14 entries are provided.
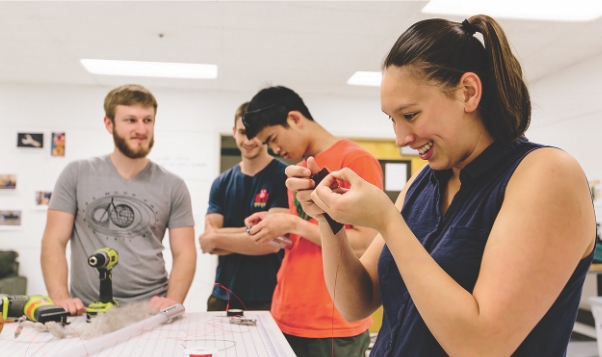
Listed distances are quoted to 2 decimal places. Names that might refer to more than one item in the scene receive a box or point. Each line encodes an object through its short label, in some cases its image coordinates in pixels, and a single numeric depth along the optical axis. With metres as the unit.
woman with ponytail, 0.67
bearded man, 1.82
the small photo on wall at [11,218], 4.68
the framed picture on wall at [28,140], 4.74
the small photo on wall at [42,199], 4.72
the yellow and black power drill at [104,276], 1.54
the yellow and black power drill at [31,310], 1.39
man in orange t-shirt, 1.65
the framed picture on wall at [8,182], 4.71
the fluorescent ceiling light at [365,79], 4.44
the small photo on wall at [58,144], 4.76
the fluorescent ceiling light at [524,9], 2.91
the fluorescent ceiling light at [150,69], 4.21
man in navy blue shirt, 2.23
